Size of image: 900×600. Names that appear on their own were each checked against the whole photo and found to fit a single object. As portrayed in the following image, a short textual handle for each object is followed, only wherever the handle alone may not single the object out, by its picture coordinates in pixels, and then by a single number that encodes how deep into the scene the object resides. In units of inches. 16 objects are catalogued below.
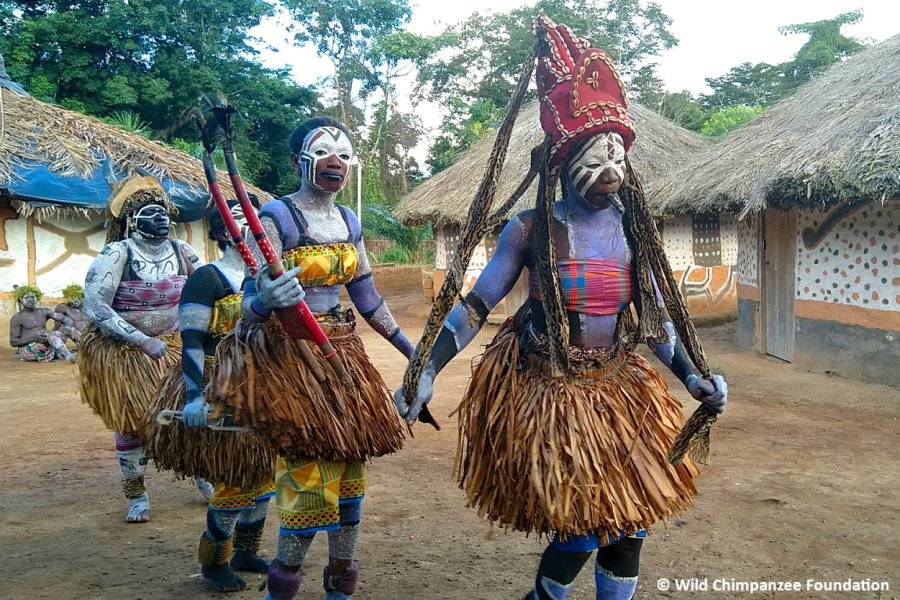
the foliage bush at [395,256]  951.0
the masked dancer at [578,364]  90.4
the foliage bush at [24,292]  426.0
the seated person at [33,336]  406.3
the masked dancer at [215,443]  126.6
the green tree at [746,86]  1115.3
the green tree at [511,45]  1015.6
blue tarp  480.7
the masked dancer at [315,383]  105.5
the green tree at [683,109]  934.2
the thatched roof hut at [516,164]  526.0
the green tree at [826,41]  927.7
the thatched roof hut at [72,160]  487.2
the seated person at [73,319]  426.1
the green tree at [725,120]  761.0
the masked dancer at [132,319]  157.4
